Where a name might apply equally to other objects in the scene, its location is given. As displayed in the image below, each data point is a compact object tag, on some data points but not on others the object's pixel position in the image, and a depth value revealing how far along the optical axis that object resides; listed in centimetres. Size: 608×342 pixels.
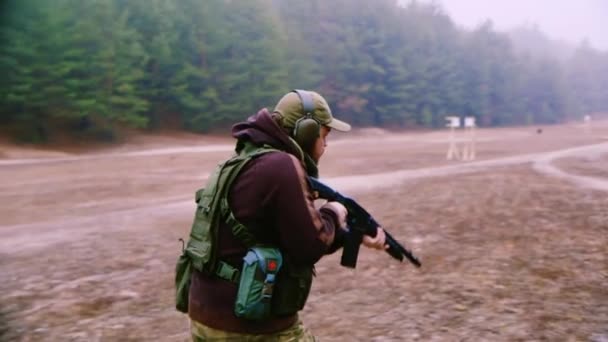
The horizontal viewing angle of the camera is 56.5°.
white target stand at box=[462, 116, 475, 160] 2186
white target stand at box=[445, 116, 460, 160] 2108
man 213
